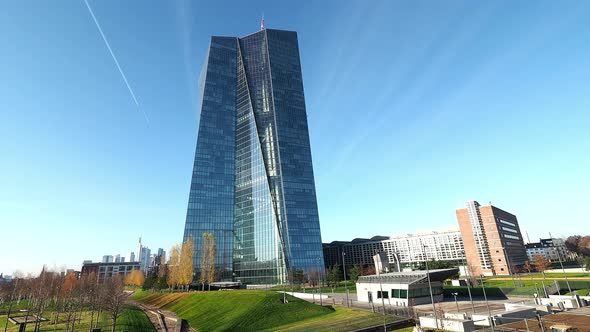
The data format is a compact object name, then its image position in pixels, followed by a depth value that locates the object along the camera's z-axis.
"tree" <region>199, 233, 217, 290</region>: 104.19
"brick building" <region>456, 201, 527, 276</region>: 120.94
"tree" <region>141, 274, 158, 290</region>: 120.97
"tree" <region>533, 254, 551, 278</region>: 104.18
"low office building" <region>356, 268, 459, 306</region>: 51.69
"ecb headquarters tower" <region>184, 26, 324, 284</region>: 120.62
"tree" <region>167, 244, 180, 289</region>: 104.62
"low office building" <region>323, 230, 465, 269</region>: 157.88
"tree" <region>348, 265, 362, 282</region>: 102.31
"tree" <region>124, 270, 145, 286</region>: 172.25
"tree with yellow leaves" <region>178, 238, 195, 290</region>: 102.38
